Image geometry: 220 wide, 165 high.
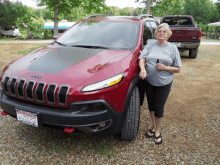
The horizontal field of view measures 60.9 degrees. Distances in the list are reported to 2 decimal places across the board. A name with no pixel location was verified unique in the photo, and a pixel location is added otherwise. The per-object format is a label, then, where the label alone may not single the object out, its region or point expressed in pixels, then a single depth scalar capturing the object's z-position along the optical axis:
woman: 2.44
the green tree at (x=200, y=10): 43.19
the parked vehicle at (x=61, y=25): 34.00
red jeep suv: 1.99
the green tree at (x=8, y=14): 22.61
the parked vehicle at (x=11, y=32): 23.55
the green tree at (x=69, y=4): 13.31
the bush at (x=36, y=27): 22.81
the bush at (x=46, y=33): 22.31
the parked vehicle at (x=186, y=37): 7.66
